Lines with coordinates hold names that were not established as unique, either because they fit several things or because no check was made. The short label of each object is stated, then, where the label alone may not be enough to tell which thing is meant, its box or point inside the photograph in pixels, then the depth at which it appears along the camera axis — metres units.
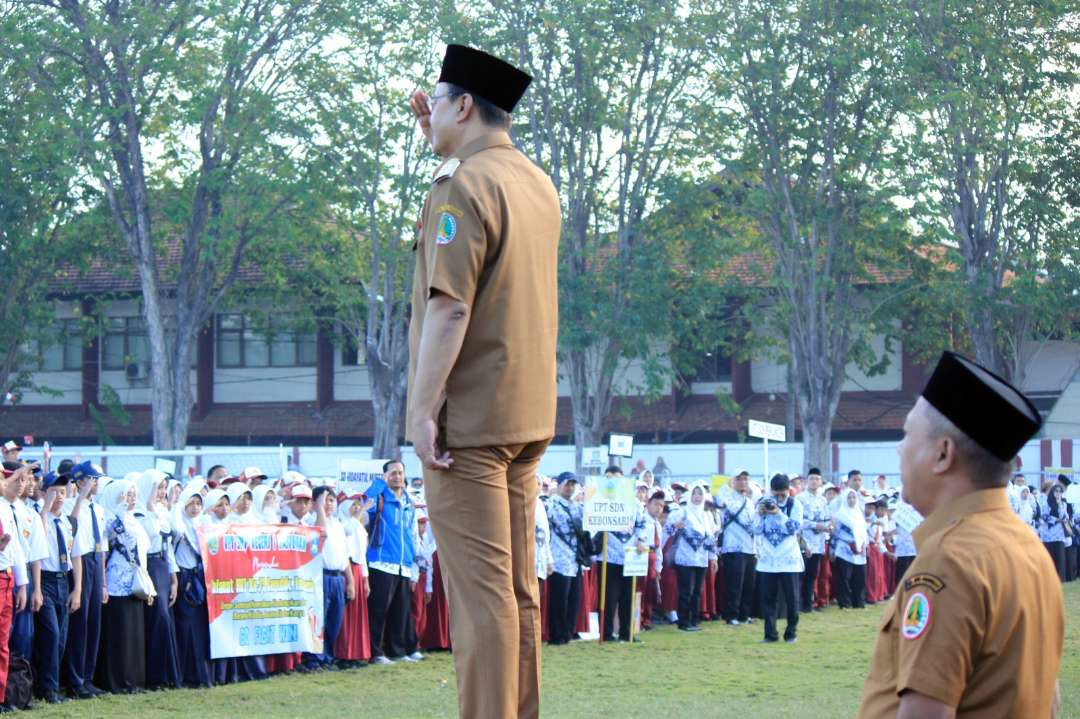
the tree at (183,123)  34.12
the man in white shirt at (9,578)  12.09
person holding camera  18.91
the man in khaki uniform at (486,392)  4.52
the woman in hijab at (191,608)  14.69
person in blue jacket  16.95
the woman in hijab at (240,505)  15.52
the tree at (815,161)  33.00
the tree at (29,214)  34.50
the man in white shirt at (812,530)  23.97
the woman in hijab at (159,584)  14.31
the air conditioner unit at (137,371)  51.16
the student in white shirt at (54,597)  13.00
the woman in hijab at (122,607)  13.87
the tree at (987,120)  32.84
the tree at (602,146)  34.16
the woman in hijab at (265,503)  16.16
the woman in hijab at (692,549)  21.73
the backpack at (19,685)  12.47
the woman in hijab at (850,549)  24.70
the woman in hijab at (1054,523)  30.30
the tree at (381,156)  35.47
